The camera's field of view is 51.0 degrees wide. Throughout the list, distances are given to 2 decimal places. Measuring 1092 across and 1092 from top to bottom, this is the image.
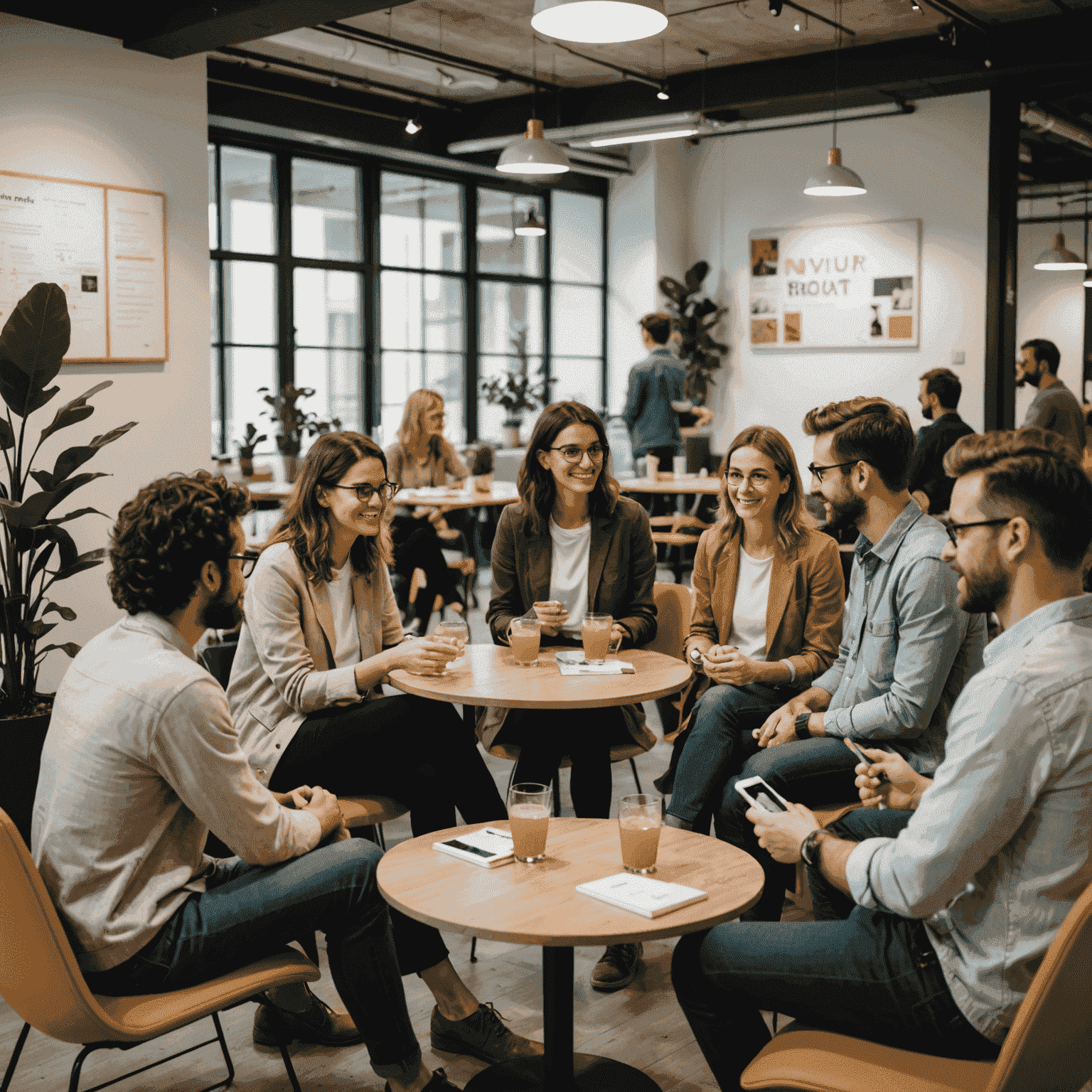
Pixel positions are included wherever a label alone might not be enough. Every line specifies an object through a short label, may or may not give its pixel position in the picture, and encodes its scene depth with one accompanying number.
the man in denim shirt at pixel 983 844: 1.43
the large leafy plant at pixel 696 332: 10.27
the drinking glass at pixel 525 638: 2.89
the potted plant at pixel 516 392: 9.74
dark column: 8.20
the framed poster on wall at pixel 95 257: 4.57
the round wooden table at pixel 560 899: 1.61
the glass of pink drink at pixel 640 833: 1.80
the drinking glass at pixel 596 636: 2.89
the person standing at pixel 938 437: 5.91
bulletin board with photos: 9.30
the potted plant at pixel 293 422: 7.36
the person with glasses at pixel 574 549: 3.19
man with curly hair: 1.73
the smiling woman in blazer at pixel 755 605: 2.81
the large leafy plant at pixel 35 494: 3.37
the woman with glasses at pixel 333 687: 2.69
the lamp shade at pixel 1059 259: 9.02
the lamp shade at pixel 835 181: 7.28
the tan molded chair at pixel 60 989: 1.60
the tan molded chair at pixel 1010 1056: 1.34
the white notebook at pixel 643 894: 1.65
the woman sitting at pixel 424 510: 6.05
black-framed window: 8.45
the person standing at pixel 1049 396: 7.18
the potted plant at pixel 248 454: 6.86
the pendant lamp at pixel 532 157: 6.55
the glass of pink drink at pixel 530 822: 1.85
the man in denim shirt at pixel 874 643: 2.39
